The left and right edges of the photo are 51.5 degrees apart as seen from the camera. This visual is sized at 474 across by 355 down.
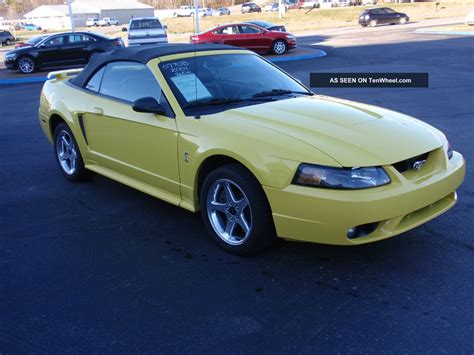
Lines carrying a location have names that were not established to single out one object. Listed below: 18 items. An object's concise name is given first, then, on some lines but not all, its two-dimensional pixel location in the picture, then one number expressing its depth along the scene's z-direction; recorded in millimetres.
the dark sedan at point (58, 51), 18844
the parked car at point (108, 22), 85250
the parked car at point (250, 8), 79156
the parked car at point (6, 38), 46344
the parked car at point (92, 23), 86650
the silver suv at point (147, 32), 23469
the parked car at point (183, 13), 88350
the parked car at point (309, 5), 74662
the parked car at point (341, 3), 76438
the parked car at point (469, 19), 33125
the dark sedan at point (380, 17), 38656
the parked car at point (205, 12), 83238
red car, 22203
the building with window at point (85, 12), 101938
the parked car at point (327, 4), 75938
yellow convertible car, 3287
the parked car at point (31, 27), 88062
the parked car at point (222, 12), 82875
